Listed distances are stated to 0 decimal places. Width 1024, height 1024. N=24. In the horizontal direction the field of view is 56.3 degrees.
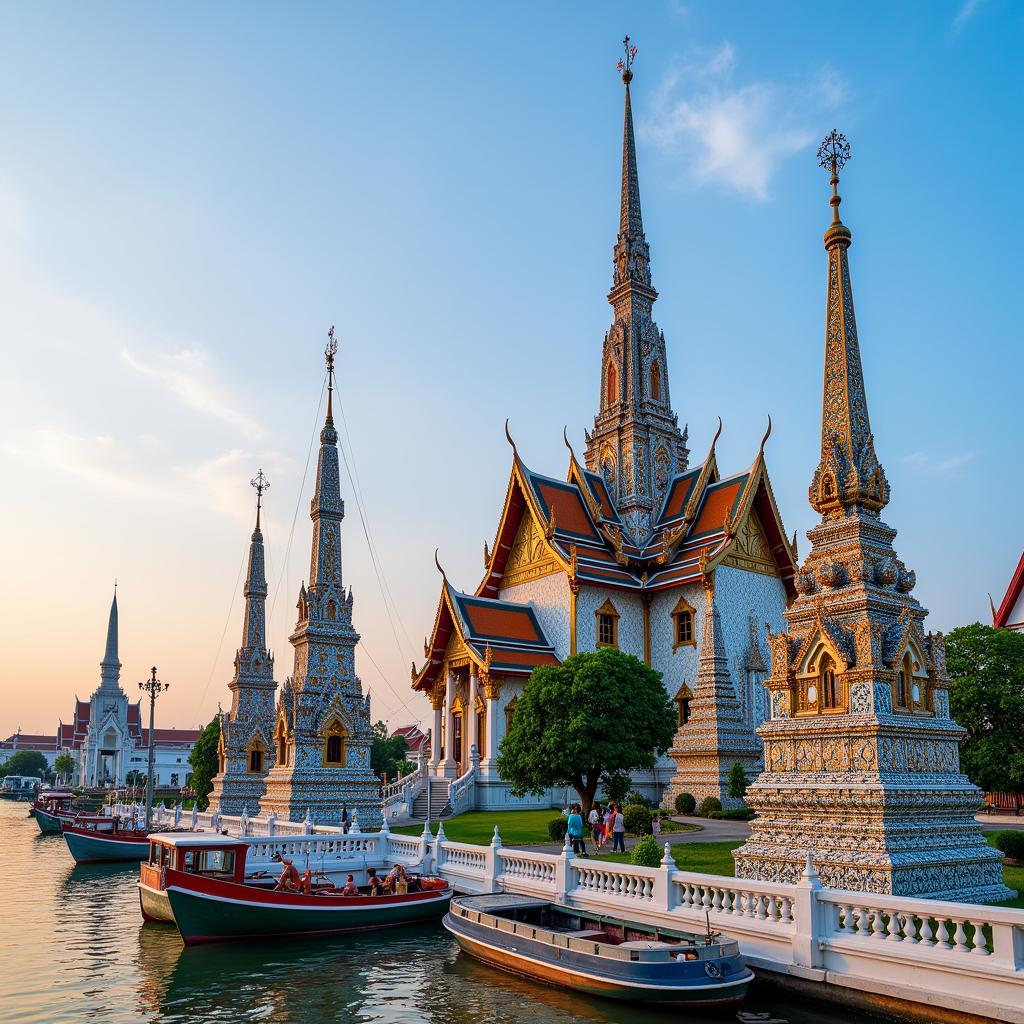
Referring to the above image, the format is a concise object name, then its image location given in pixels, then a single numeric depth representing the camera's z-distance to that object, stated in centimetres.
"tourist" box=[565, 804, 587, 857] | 1722
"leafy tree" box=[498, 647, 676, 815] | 2186
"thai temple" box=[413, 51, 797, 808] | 3134
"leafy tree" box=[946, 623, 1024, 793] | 2442
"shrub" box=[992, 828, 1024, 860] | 1555
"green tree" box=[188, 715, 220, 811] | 3953
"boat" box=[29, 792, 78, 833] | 4106
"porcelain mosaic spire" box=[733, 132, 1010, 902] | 1155
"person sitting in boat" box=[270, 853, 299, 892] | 1498
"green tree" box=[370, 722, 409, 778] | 6300
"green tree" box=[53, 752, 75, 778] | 11125
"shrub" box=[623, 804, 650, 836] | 2119
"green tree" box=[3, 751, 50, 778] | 12419
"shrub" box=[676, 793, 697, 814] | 2805
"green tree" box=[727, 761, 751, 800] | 2753
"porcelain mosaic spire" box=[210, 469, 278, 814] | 3234
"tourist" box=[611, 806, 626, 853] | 1859
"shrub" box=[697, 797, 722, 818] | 2717
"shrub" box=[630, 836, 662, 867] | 1506
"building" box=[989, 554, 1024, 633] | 3466
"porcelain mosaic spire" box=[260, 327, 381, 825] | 2497
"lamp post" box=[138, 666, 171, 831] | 3249
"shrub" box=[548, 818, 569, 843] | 2109
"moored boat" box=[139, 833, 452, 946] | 1395
